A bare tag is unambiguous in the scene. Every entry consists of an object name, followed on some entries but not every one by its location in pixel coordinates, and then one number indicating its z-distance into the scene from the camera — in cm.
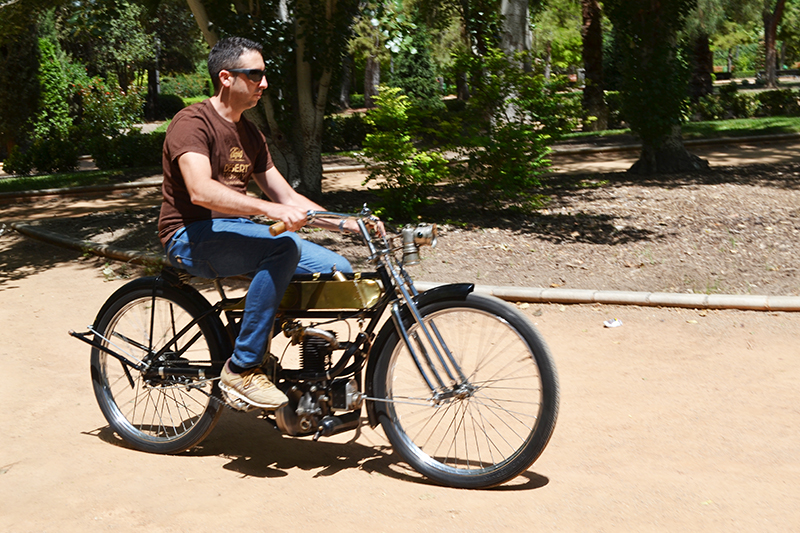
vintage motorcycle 353
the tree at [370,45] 1137
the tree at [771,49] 4603
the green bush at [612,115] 2341
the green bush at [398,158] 933
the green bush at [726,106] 2488
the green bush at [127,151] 1978
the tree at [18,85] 2256
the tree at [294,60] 1078
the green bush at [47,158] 1961
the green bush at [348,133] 2161
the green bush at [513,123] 936
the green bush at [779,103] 2483
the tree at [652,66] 1223
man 351
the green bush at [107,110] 2073
